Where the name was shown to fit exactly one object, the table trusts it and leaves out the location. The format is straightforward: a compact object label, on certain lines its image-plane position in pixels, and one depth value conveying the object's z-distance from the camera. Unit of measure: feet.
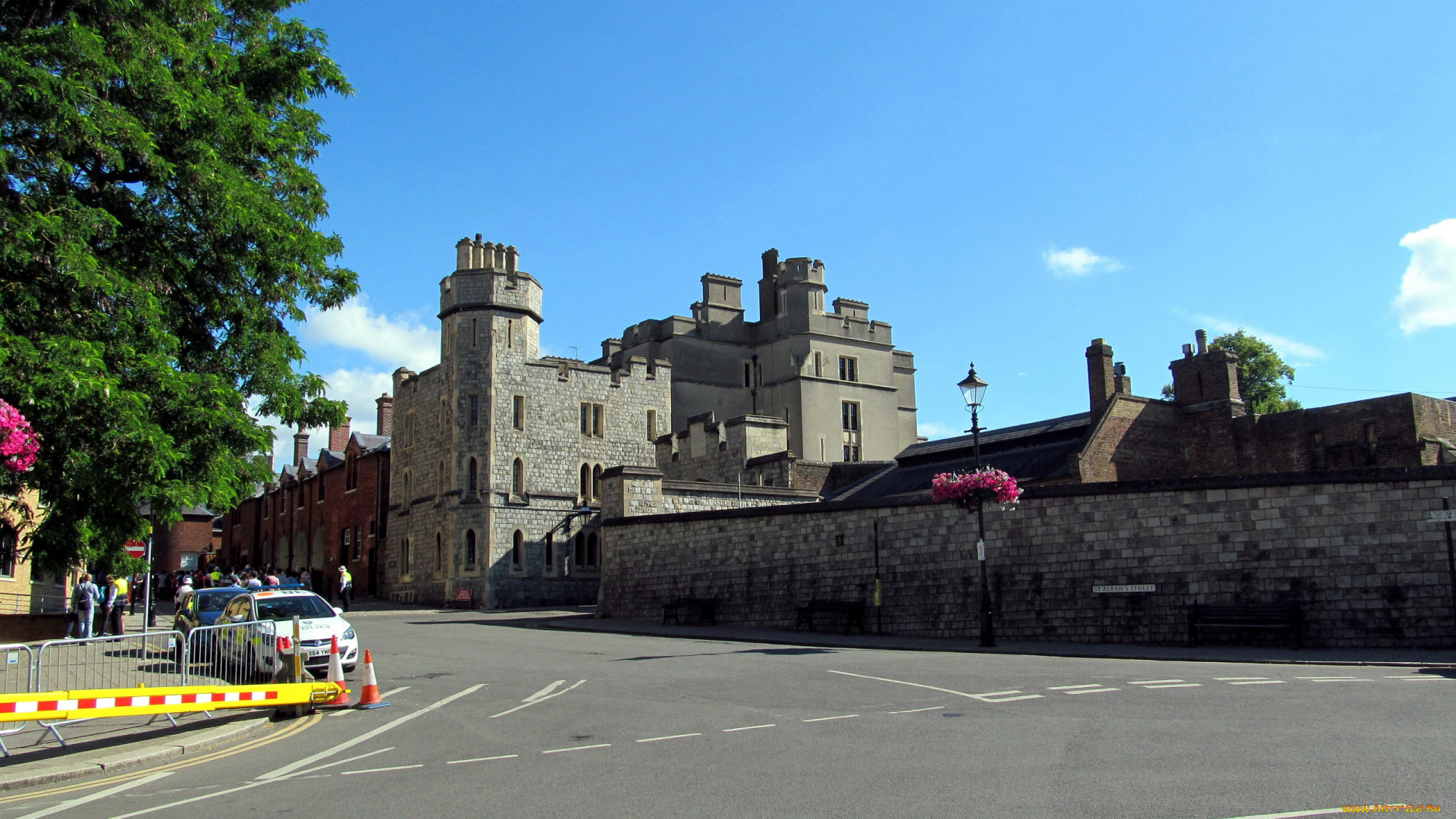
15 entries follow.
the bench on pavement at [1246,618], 63.72
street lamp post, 67.31
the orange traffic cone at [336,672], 43.20
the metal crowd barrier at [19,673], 34.47
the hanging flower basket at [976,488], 69.10
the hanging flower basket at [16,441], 31.24
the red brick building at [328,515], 161.38
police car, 44.45
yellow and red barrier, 30.19
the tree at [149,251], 39.24
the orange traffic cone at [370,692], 43.39
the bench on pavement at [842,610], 81.46
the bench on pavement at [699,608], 91.91
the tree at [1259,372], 173.27
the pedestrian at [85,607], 71.82
